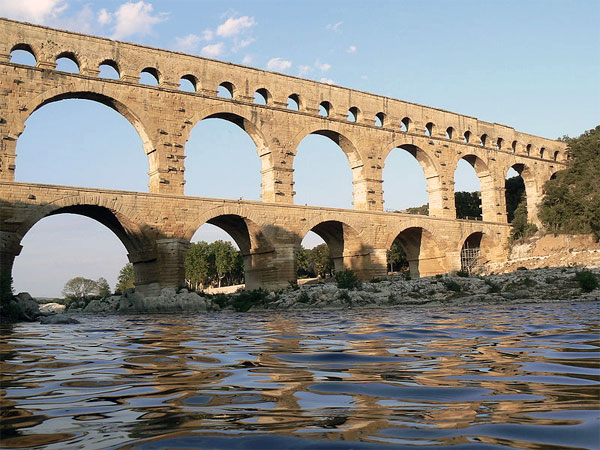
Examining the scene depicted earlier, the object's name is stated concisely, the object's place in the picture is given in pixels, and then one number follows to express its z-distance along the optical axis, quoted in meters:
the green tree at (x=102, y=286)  95.65
